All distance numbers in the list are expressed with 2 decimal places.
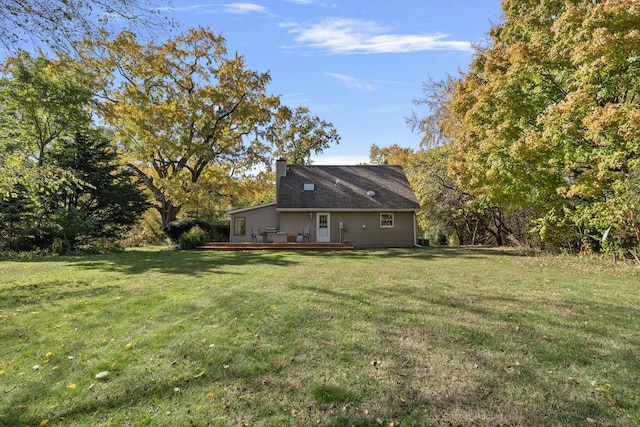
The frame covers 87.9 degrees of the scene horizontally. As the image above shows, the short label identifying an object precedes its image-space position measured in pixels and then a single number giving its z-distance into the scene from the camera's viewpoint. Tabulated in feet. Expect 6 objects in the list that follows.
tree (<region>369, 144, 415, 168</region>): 121.94
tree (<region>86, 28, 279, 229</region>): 70.95
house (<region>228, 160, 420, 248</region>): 63.93
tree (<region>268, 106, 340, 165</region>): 115.03
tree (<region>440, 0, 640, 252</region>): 28.89
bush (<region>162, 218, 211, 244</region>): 60.90
